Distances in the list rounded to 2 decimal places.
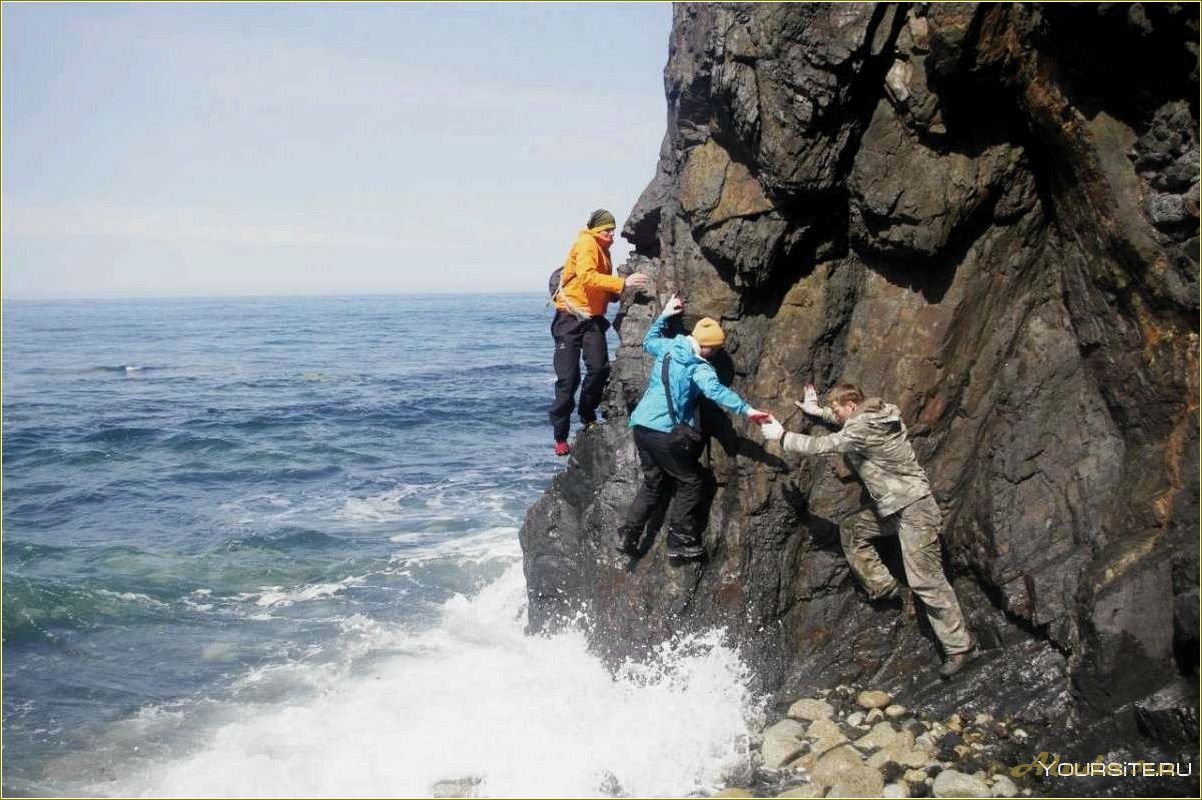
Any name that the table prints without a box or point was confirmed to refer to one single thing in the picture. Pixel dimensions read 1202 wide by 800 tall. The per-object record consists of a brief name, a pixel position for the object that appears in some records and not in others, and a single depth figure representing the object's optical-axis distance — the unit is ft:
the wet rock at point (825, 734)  29.63
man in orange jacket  37.45
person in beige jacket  30.01
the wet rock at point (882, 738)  28.99
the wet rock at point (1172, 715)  24.06
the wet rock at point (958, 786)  26.48
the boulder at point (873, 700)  31.04
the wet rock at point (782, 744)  29.30
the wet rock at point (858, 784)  27.12
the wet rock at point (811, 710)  31.17
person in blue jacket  32.35
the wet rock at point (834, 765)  27.89
